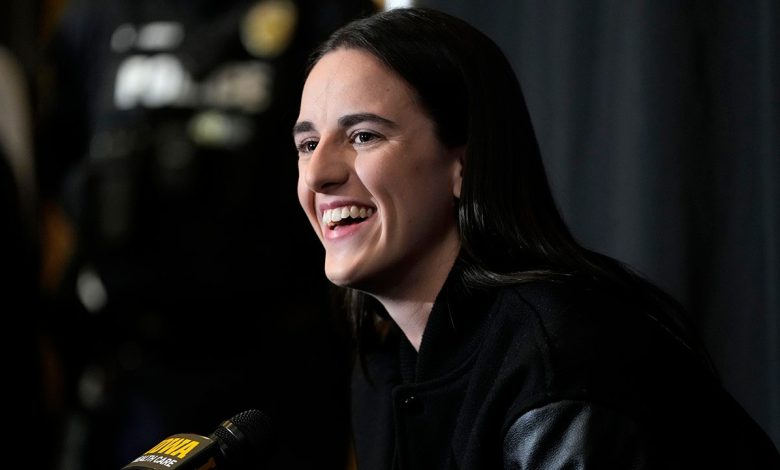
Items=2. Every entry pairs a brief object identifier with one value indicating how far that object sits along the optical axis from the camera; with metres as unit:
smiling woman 3.93
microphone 3.81
